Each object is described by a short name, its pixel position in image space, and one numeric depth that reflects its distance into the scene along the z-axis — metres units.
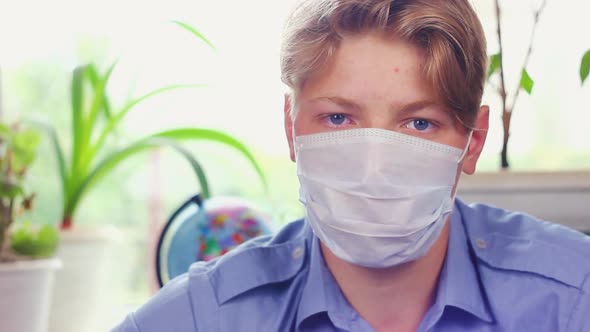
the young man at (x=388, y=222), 1.03
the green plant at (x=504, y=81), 1.43
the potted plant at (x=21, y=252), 1.52
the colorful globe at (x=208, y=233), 1.54
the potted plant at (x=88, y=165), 1.79
